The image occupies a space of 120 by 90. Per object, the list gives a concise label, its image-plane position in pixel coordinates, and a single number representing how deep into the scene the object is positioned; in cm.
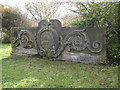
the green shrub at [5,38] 1566
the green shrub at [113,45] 471
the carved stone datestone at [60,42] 521
